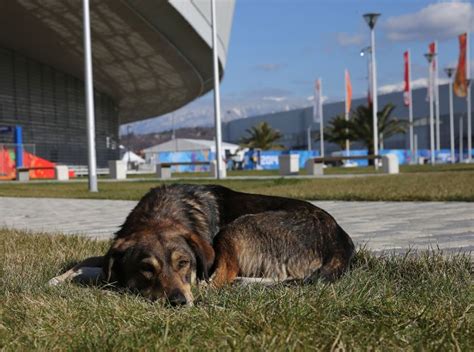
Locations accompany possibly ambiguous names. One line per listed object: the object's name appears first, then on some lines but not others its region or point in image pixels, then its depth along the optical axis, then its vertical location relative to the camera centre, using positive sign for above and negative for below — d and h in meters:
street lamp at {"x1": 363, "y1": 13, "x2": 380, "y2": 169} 38.62 +6.47
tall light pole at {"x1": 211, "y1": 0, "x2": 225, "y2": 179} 30.20 +3.49
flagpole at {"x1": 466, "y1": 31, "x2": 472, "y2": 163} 67.36 +1.65
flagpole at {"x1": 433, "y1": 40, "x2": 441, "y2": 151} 53.77 +7.79
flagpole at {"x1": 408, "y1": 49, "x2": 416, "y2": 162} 49.75 +6.55
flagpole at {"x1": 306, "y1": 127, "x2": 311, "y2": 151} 96.62 +4.62
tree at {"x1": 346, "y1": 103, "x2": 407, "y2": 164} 53.56 +3.41
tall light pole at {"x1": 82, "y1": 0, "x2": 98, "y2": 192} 20.78 +2.88
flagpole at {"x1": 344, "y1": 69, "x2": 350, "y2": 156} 58.12 +4.41
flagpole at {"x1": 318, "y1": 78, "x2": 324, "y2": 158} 60.76 +6.03
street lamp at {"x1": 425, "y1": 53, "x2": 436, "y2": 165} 52.66 +6.86
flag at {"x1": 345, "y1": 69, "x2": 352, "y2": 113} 58.09 +6.87
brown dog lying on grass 3.59 -0.49
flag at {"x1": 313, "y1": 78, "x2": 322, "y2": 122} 60.75 +6.40
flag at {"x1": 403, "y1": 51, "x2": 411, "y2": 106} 49.28 +7.17
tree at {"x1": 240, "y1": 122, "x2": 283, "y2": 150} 78.06 +3.66
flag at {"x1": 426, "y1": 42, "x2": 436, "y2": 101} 52.61 +7.91
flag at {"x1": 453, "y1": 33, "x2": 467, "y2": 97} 48.72 +7.19
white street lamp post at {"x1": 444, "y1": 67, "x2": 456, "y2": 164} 62.45 +9.05
